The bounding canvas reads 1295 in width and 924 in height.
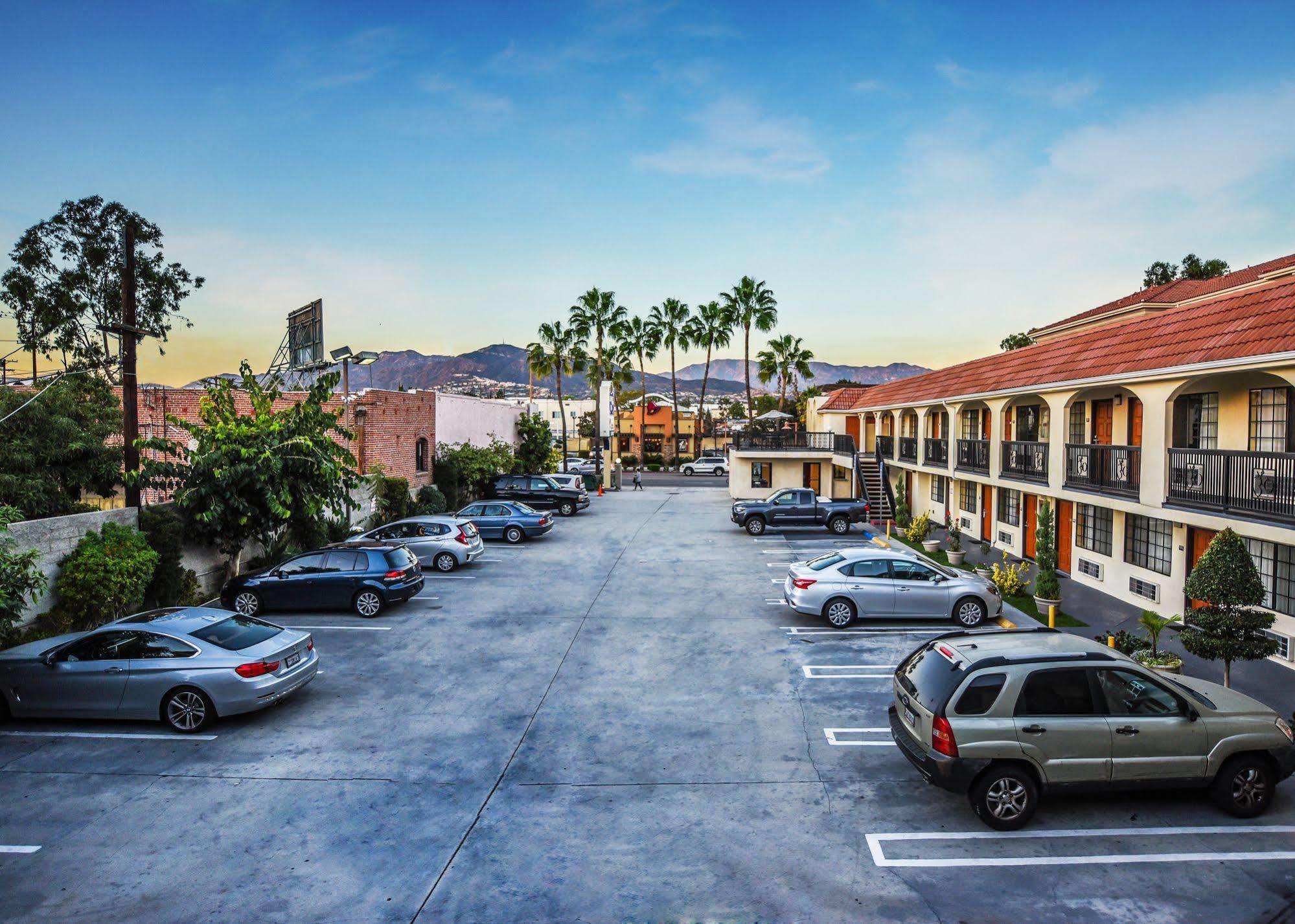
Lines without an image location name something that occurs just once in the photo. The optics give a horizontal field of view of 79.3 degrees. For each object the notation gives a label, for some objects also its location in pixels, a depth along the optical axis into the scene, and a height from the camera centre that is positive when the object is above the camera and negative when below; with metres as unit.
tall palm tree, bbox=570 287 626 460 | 54.44 +8.26
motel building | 13.06 -0.25
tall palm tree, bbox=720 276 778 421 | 58.44 +9.67
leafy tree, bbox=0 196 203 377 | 40.97 +8.56
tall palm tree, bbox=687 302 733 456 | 60.50 +8.56
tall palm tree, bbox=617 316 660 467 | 63.03 +8.10
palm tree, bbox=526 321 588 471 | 55.66 +5.88
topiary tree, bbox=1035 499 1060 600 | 15.66 -2.74
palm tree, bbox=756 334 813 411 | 63.38 +6.06
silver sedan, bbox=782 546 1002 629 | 15.12 -3.12
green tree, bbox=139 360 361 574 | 16.80 -0.60
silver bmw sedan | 9.99 -3.02
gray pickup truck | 28.62 -2.97
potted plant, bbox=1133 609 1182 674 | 11.20 -3.34
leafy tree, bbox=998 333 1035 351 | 57.99 +6.63
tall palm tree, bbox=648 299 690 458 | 65.75 +9.57
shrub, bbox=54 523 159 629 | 13.70 -2.41
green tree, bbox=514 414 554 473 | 44.72 -0.39
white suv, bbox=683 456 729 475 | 63.56 -2.70
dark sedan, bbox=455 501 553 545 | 26.81 -2.91
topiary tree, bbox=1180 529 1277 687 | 10.02 -2.44
